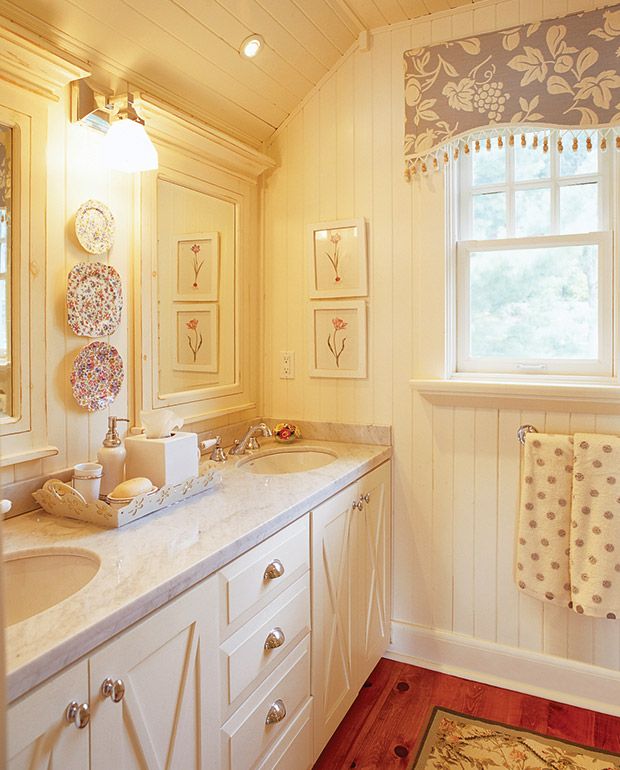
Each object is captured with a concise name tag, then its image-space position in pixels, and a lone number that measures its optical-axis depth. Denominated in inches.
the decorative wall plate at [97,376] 63.9
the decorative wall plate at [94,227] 63.5
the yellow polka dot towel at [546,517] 78.0
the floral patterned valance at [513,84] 74.5
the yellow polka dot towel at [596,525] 74.3
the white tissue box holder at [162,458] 61.5
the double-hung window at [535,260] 80.4
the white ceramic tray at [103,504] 52.9
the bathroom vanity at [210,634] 34.9
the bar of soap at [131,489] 55.7
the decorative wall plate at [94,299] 62.9
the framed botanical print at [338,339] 92.1
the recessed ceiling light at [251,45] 77.5
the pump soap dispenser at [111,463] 60.9
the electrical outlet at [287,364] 98.3
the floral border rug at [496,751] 69.8
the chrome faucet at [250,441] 86.9
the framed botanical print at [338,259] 91.0
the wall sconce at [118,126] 61.7
